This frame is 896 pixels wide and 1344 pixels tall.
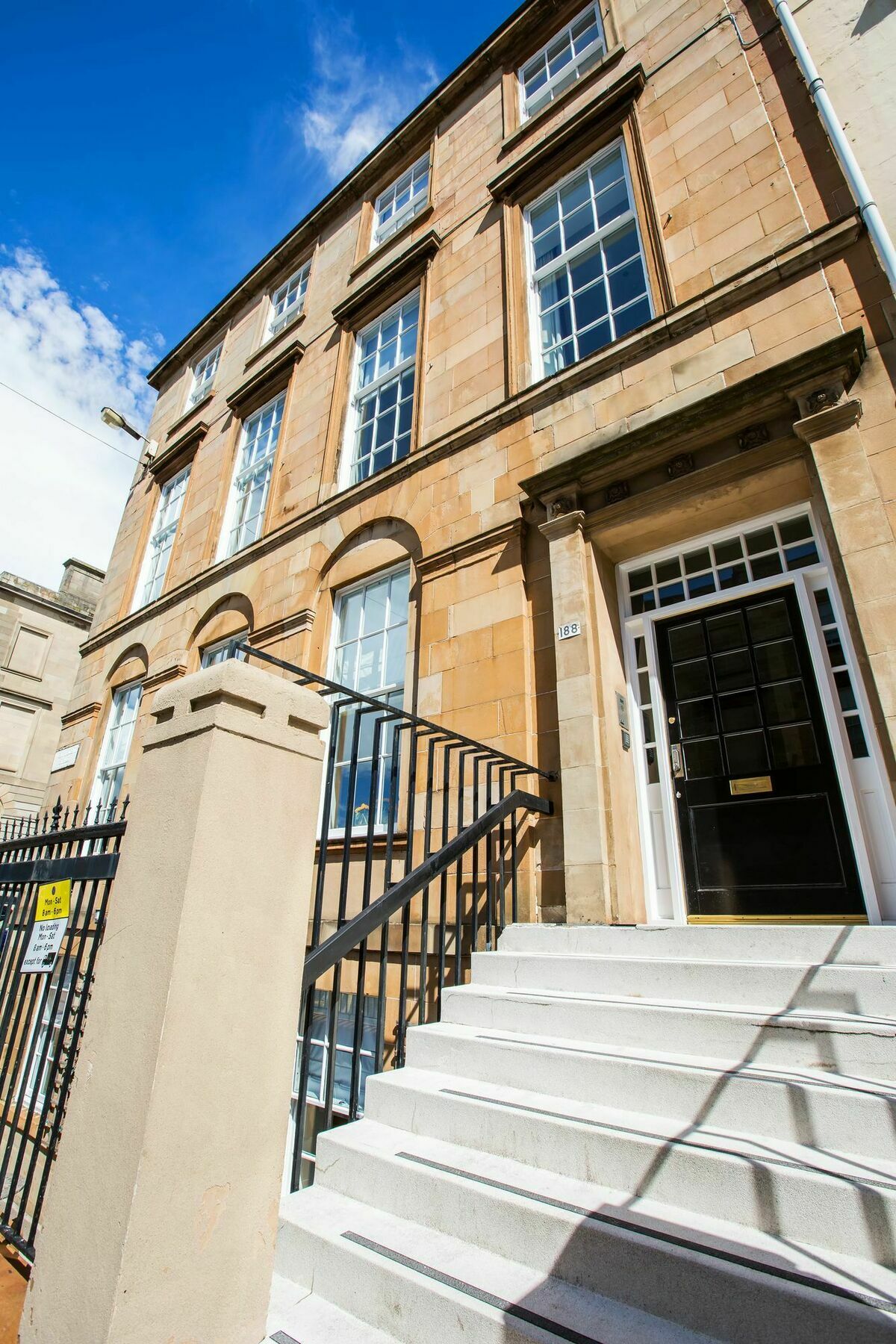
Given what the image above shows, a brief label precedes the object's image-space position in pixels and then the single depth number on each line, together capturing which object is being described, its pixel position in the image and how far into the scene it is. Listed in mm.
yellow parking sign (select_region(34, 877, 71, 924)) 3264
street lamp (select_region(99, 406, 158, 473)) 11938
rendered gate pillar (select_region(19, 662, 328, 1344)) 1599
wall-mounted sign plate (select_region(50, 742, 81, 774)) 10805
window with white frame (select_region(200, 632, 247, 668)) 8648
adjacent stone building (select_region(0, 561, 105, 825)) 20250
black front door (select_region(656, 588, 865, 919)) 3984
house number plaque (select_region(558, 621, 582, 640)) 4812
